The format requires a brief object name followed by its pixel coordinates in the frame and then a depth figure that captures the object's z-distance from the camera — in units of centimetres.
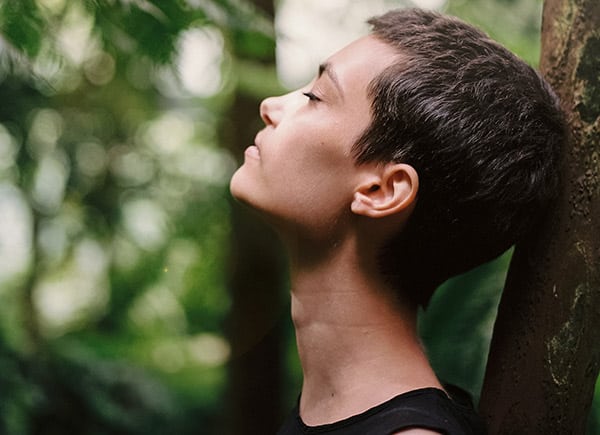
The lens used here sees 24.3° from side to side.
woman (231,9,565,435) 102
